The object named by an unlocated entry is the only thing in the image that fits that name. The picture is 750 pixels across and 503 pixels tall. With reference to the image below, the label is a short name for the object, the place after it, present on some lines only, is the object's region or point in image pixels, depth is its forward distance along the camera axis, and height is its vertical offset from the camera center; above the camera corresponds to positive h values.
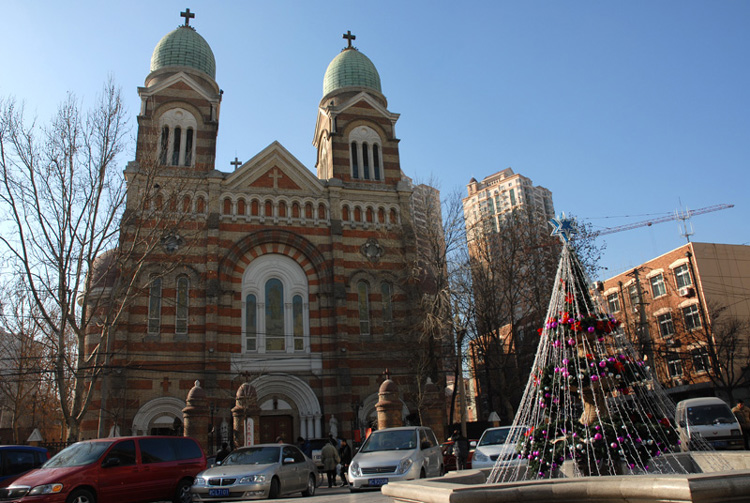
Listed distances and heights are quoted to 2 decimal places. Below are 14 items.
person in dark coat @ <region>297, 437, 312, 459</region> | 23.15 -0.63
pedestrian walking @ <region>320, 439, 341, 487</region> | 17.75 -0.90
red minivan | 10.15 -0.54
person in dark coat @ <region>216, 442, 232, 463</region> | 18.69 -0.50
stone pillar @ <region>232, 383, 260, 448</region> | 22.66 +0.76
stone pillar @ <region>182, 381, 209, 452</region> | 21.34 +0.78
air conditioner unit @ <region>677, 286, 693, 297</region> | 34.91 +6.56
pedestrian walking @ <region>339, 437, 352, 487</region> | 18.91 -0.85
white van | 17.42 -0.55
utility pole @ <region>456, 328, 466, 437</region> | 26.80 +2.28
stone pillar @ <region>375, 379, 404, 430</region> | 21.94 +0.67
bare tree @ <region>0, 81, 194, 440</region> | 17.48 +6.23
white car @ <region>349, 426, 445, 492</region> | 12.67 -0.74
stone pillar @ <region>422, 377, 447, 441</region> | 23.69 +0.38
